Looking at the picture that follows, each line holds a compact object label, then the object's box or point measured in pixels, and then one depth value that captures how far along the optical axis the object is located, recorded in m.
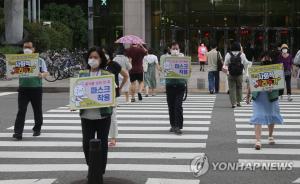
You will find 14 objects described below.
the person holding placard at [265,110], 10.83
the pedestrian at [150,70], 21.56
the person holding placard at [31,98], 12.23
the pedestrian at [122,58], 15.23
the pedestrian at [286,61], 19.09
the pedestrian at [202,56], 35.53
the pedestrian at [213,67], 21.83
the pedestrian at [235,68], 17.20
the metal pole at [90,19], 28.02
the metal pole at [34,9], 45.30
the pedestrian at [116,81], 10.46
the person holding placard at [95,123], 8.30
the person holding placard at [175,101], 12.70
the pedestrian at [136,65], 19.75
